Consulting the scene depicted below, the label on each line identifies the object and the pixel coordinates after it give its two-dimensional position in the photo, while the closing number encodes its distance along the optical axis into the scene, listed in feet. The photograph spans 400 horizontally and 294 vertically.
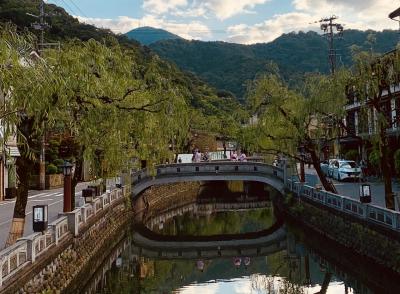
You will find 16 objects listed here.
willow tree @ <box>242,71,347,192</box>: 71.97
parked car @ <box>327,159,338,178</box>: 124.47
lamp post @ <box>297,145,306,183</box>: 82.58
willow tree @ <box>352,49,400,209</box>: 56.95
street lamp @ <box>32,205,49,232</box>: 44.73
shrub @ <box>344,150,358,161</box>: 138.87
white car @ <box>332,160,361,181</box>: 112.78
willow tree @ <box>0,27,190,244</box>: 29.48
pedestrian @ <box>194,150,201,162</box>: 141.21
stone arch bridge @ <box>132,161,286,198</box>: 111.34
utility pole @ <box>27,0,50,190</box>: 103.86
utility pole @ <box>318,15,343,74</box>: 129.29
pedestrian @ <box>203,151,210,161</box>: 156.31
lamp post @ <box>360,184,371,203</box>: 59.16
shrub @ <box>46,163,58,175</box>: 122.52
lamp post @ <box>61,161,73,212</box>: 58.75
